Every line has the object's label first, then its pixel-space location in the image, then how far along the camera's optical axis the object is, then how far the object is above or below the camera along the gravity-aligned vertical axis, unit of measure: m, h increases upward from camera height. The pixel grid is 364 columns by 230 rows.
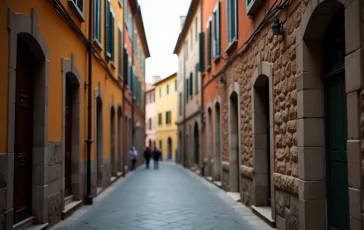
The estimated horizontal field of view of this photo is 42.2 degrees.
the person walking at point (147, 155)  29.68 -0.72
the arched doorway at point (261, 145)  9.50 -0.04
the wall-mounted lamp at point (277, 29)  7.21 +1.75
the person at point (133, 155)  25.41 -0.61
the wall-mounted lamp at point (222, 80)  13.80 +1.85
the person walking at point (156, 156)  29.31 -0.78
